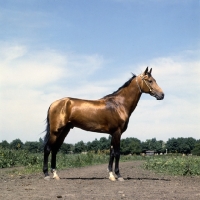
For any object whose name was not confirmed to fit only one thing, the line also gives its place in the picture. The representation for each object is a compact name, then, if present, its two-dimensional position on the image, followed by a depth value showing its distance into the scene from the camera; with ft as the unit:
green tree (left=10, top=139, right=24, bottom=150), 234.35
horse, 33.01
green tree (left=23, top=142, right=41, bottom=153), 241.74
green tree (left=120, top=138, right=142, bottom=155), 207.82
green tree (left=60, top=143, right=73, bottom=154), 198.71
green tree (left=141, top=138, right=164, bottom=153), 250.14
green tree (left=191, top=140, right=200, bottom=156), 165.29
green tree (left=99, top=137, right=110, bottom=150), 245.86
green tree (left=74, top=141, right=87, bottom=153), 225.89
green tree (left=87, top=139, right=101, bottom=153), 248.65
